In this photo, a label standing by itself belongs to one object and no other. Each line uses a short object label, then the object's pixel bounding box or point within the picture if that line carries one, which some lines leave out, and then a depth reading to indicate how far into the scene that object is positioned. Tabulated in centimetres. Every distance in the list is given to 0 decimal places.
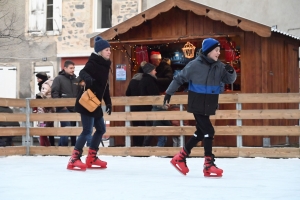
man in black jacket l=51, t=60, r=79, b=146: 1305
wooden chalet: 1312
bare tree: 2319
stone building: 2208
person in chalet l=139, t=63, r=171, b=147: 1284
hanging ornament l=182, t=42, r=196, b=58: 1388
